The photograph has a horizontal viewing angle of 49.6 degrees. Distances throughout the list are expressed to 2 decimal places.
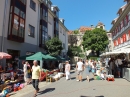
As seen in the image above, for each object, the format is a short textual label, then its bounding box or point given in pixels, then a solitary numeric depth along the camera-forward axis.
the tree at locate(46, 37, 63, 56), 19.69
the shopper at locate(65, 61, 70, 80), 12.93
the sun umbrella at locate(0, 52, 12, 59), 10.32
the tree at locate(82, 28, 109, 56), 49.66
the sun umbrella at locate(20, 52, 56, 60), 13.29
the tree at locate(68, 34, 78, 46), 57.83
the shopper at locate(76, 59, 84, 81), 12.07
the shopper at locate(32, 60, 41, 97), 7.52
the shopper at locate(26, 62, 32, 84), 12.35
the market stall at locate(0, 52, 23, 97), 8.94
